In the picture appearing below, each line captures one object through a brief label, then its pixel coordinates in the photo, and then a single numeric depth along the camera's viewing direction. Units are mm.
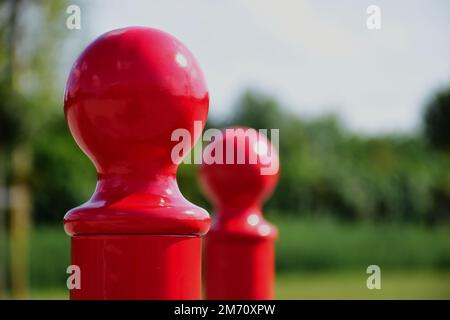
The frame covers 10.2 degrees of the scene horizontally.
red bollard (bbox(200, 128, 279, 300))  2135
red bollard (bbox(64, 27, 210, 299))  1693
